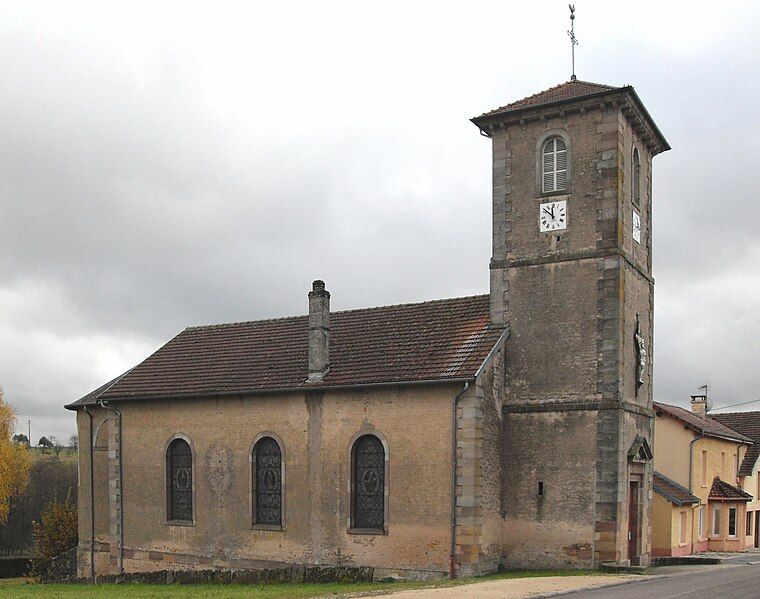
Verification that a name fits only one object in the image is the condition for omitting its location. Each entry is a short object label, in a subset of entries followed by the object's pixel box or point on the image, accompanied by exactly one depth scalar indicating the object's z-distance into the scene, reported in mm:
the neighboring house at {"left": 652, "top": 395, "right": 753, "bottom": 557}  31766
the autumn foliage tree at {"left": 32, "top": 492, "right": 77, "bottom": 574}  37344
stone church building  23797
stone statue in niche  25406
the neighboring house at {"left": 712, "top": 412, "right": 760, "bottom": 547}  43859
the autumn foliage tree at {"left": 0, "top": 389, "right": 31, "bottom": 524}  49406
